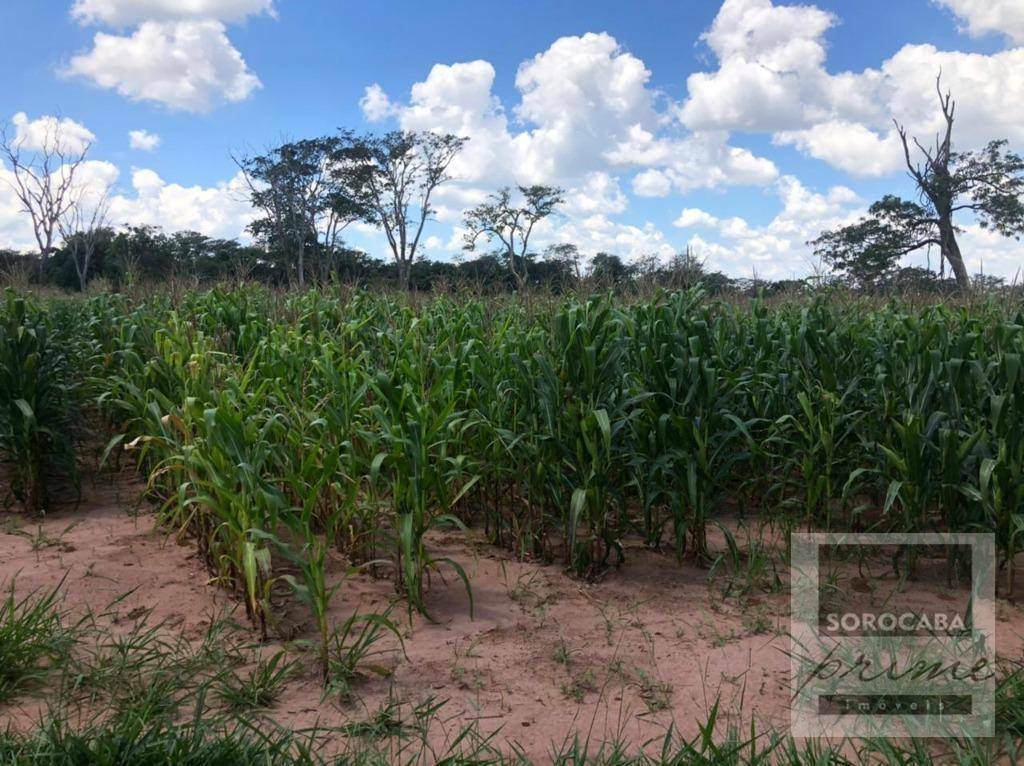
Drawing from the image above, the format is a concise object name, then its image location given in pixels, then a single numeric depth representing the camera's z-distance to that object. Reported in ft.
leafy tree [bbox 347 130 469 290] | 119.03
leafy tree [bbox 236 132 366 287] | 114.62
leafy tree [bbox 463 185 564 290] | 123.75
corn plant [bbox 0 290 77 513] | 14.11
